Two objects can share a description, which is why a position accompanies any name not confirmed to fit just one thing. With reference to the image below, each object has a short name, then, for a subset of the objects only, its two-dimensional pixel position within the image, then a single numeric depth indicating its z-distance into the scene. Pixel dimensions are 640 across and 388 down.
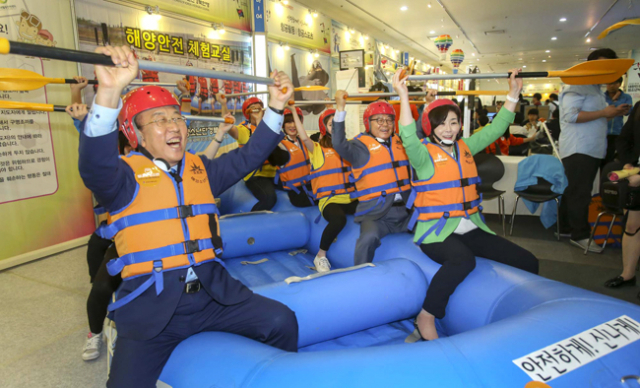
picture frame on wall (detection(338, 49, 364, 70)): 8.00
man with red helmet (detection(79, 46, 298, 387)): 1.31
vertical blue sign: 6.49
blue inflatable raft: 1.08
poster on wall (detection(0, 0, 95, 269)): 3.52
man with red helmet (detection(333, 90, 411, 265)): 2.56
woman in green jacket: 1.90
